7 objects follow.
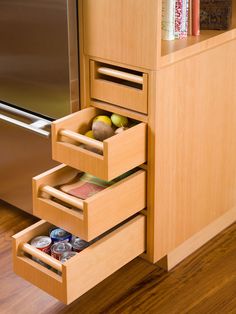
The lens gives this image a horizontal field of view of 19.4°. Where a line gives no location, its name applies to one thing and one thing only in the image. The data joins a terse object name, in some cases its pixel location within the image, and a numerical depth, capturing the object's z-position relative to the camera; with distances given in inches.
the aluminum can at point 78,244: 81.5
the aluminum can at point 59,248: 79.5
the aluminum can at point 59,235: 81.7
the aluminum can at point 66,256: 78.7
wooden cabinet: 74.9
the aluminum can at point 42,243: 79.5
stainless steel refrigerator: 80.7
